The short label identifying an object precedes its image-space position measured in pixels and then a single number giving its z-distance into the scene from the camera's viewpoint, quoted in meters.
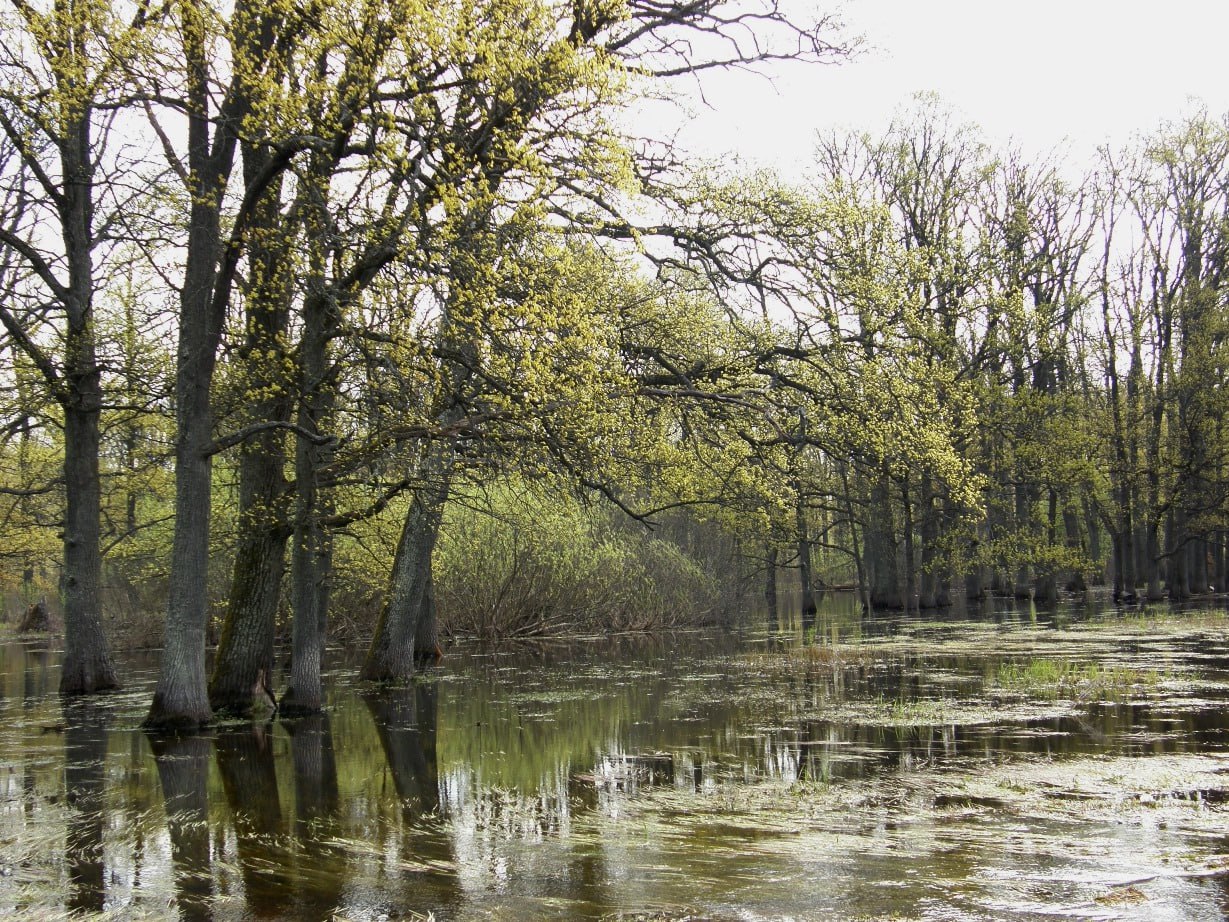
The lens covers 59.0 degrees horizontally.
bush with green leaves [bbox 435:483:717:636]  25.45
